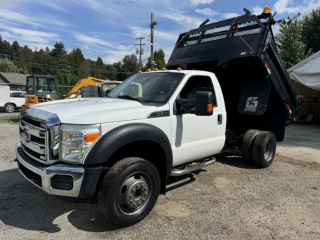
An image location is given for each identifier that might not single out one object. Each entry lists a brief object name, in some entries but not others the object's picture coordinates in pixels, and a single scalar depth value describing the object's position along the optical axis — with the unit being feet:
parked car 64.18
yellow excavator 45.36
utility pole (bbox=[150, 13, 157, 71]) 78.12
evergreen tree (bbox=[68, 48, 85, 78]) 251.60
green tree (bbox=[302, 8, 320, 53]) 74.96
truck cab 9.36
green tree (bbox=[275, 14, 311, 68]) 66.76
